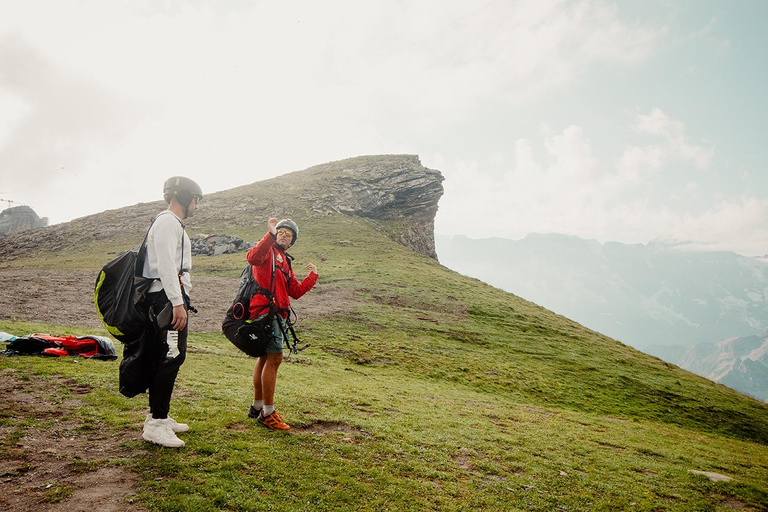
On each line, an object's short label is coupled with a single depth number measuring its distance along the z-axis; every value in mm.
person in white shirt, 5695
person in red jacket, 7235
